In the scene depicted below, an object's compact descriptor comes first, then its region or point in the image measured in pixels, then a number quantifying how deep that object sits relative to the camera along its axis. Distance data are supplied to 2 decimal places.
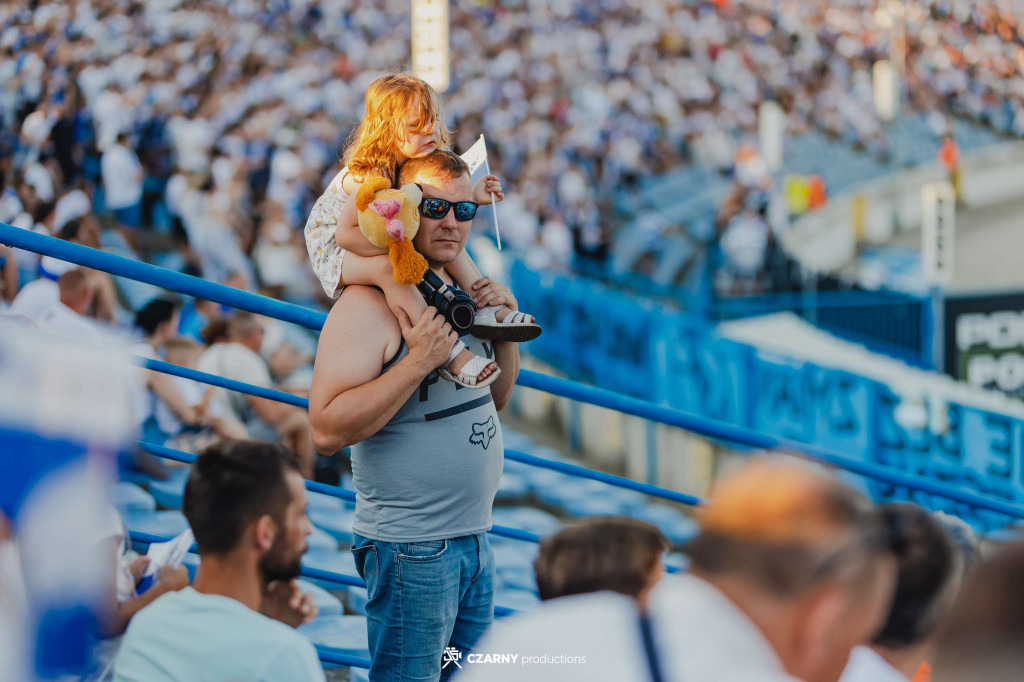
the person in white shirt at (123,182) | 10.96
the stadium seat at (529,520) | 5.88
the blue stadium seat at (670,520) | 7.25
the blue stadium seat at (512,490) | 7.52
